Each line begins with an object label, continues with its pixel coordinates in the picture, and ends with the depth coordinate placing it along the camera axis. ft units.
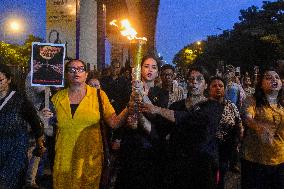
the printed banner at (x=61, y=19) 34.32
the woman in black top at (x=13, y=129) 13.41
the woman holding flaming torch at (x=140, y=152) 13.91
